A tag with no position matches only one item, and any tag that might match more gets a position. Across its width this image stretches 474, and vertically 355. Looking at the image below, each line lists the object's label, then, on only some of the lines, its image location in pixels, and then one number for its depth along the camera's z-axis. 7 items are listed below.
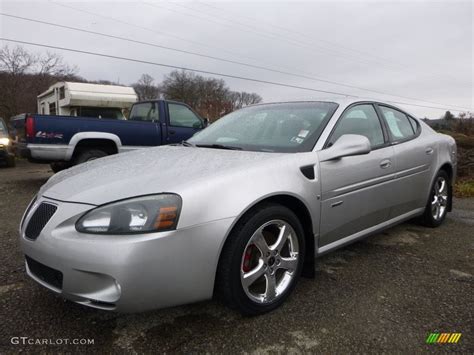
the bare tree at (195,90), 41.31
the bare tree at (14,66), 18.48
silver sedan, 1.74
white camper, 12.07
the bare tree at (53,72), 21.01
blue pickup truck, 5.89
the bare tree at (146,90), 42.84
